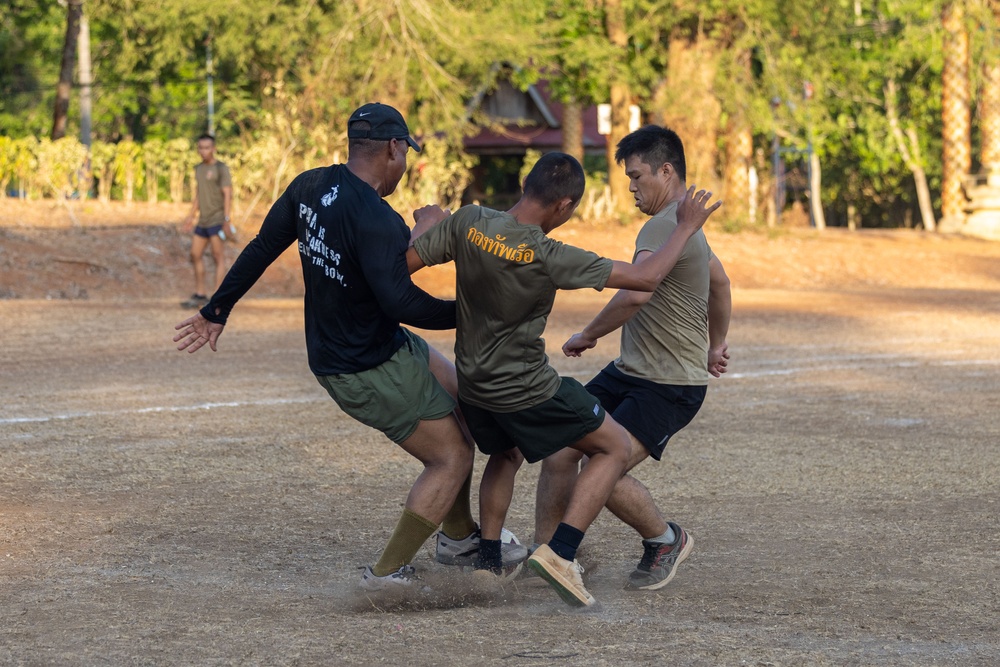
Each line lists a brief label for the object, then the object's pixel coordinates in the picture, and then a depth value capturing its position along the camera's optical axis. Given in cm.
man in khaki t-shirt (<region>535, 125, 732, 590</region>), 1048
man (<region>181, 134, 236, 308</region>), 3028
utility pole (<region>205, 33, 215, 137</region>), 8881
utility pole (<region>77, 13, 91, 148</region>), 7225
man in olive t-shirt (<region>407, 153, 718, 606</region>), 936
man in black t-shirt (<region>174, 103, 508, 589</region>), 951
